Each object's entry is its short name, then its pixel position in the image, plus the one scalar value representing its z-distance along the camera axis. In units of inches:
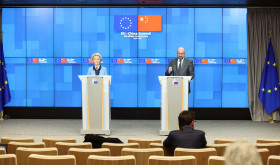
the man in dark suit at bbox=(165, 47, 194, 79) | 333.7
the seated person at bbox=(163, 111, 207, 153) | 175.4
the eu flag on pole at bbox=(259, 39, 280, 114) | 415.5
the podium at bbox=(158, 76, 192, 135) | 313.4
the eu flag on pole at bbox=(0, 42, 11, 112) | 419.8
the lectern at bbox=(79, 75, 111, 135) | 318.3
